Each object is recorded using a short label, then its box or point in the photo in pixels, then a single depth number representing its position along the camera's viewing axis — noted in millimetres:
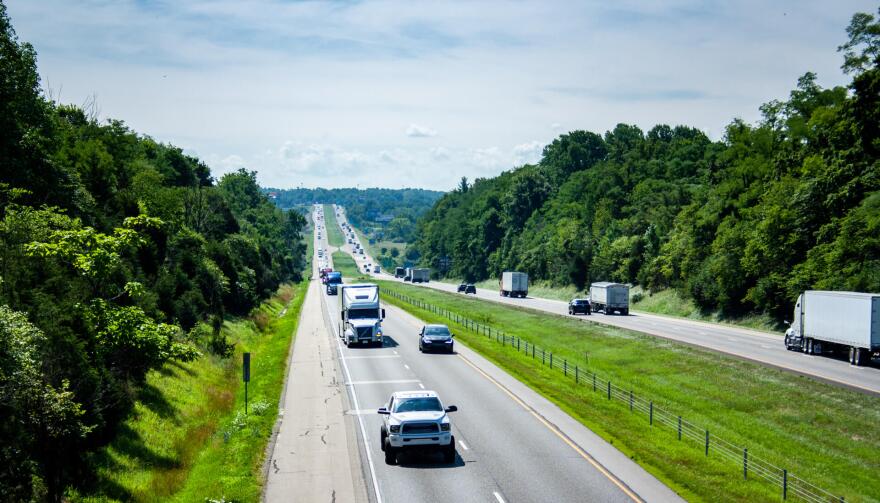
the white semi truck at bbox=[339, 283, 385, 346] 50500
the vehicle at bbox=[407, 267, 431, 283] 166000
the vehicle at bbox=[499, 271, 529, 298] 110188
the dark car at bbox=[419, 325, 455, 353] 47656
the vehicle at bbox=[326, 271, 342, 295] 117888
